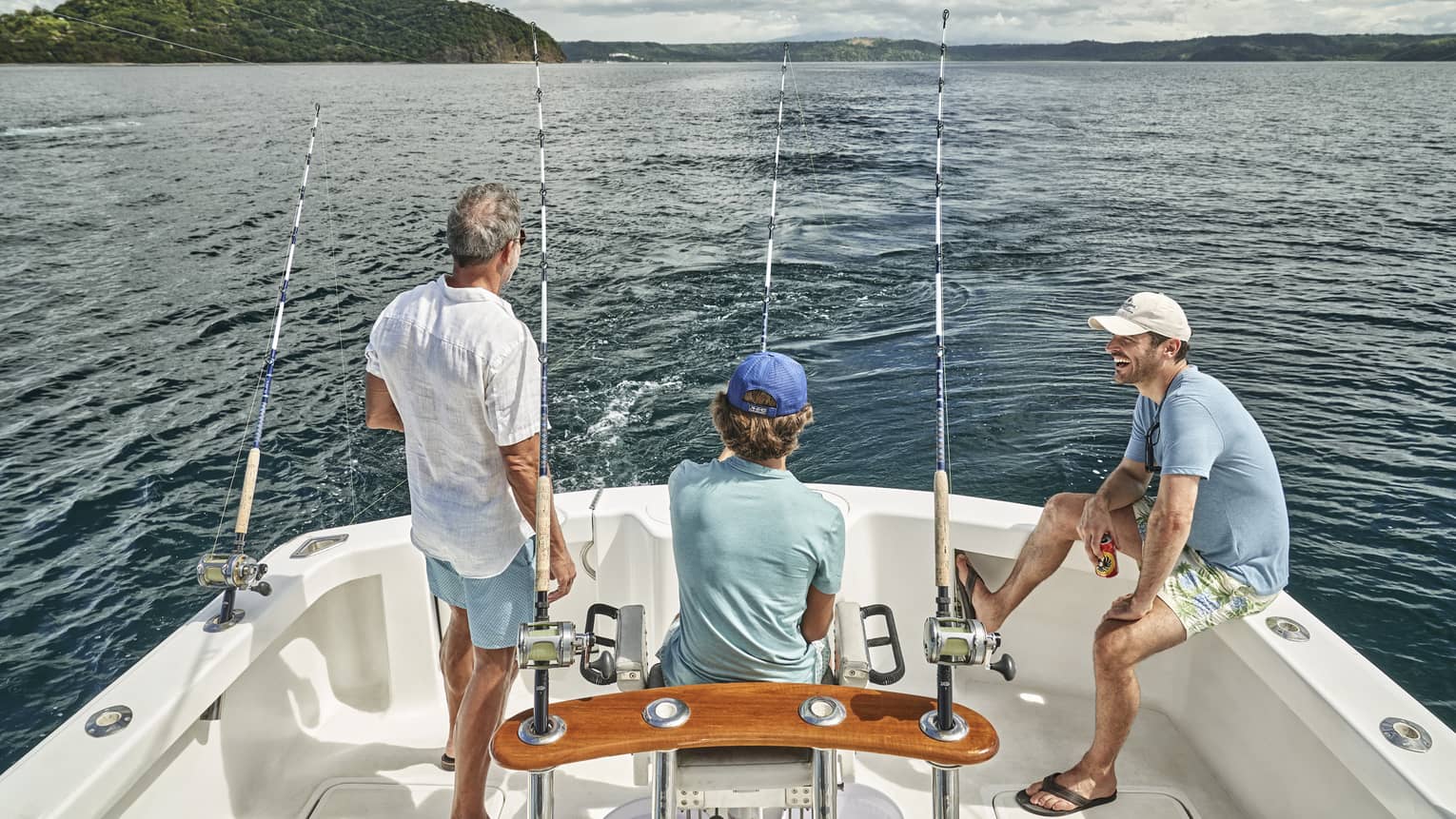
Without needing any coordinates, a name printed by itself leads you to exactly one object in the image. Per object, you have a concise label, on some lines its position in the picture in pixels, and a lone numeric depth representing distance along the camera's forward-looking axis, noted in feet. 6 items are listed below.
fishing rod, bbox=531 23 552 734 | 6.28
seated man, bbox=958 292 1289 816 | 7.50
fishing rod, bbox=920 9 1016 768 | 5.36
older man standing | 6.44
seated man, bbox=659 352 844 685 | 5.87
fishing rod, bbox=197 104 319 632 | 7.49
